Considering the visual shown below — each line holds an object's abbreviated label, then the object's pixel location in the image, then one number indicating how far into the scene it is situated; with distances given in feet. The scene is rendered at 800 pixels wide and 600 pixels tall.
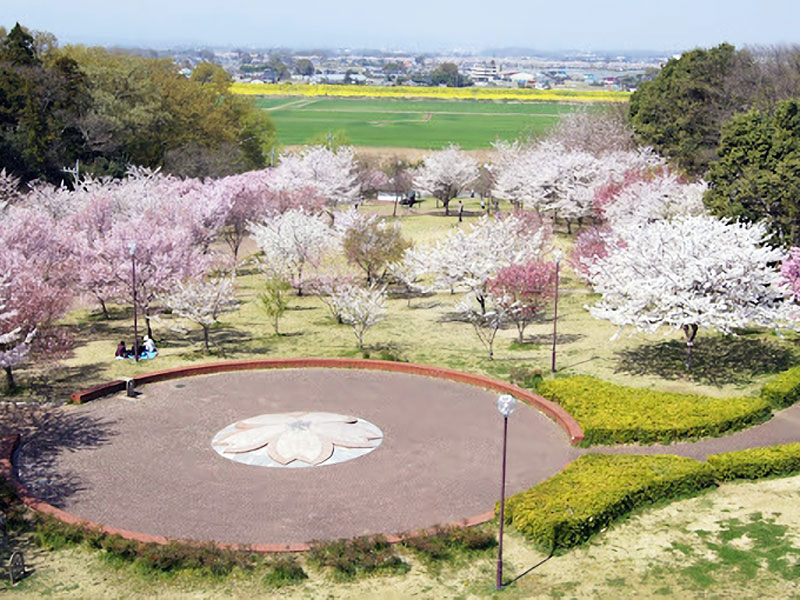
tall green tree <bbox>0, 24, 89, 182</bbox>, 173.99
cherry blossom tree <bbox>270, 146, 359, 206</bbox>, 200.03
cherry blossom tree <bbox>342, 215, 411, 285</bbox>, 139.33
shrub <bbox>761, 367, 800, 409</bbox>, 90.99
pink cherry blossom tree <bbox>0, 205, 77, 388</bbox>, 91.81
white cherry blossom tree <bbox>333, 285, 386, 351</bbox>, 109.70
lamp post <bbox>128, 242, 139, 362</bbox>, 103.55
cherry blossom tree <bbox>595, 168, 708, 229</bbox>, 149.59
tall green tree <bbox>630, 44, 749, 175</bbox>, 178.09
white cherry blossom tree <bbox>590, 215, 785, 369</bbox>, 94.17
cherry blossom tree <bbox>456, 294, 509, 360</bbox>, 109.29
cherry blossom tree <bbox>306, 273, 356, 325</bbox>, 122.72
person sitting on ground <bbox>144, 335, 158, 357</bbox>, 108.68
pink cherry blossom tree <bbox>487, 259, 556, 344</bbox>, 111.34
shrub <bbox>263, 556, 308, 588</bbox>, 60.08
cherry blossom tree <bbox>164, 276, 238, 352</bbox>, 107.45
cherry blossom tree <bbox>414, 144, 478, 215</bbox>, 223.10
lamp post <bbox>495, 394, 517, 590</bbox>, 57.26
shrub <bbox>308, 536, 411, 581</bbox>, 61.41
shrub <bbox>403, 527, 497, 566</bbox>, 63.26
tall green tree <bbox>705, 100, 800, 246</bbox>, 125.29
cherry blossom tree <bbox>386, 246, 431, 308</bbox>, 129.49
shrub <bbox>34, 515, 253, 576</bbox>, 61.26
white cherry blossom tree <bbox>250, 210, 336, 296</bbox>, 142.41
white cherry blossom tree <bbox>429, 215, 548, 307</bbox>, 120.26
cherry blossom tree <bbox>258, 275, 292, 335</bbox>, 116.79
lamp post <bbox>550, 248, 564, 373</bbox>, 97.34
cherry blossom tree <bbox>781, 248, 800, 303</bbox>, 103.71
